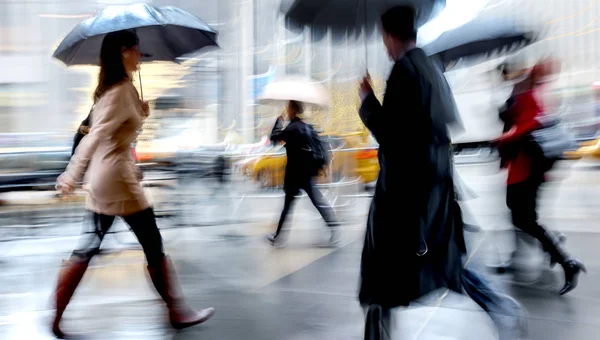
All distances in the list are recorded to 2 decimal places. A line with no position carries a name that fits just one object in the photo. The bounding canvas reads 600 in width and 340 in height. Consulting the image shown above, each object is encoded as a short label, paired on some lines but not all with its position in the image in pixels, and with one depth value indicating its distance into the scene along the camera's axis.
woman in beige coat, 3.78
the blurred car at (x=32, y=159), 8.59
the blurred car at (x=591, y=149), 17.05
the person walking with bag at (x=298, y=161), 6.71
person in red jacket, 4.74
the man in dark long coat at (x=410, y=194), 2.93
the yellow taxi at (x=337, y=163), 10.66
